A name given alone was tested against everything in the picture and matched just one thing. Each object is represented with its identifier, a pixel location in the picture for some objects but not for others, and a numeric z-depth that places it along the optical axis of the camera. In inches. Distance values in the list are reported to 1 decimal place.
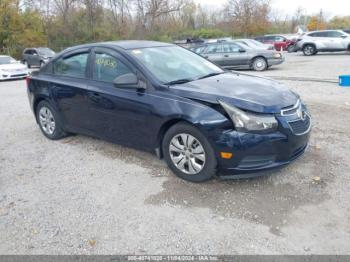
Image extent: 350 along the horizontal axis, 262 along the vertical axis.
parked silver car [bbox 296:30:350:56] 812.6
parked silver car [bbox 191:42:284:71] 553.9
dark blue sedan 131.6
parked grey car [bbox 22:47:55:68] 865.4
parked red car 1101.7
